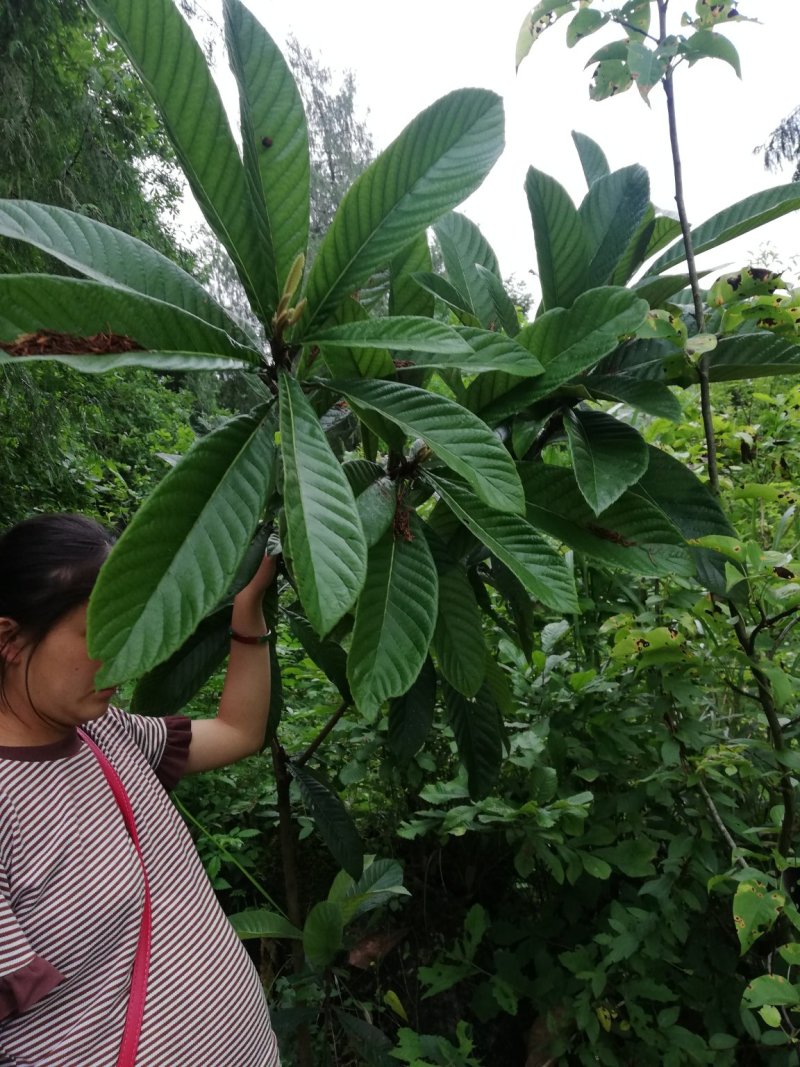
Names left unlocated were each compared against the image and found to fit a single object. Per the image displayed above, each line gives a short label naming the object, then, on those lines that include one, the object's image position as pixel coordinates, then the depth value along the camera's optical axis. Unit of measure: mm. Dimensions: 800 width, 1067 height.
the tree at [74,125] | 4312
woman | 777
